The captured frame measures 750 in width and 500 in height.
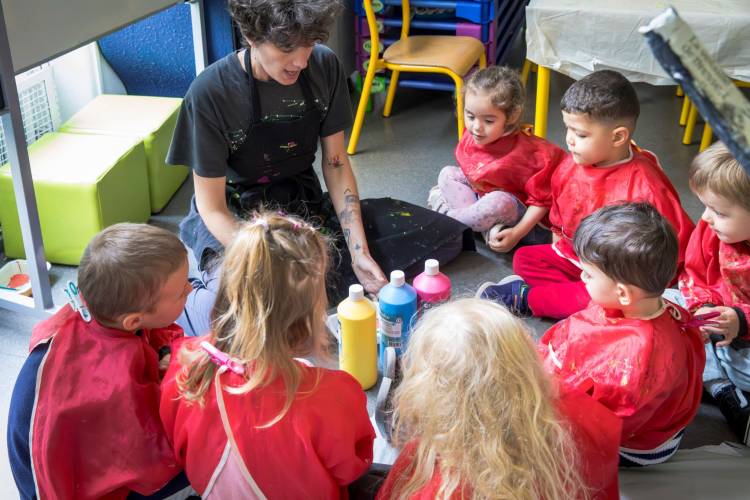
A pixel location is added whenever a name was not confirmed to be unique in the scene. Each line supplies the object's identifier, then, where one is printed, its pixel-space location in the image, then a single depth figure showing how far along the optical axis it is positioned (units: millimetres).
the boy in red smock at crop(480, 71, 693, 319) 2062
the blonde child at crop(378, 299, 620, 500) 1112
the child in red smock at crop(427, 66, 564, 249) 2422
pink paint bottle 1822
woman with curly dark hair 1884
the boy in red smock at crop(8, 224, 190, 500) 1287
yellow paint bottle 1732
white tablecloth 2398
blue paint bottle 1747
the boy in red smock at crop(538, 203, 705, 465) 1468
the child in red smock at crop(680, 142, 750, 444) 1716
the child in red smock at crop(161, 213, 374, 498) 1196
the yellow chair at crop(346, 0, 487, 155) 3152
